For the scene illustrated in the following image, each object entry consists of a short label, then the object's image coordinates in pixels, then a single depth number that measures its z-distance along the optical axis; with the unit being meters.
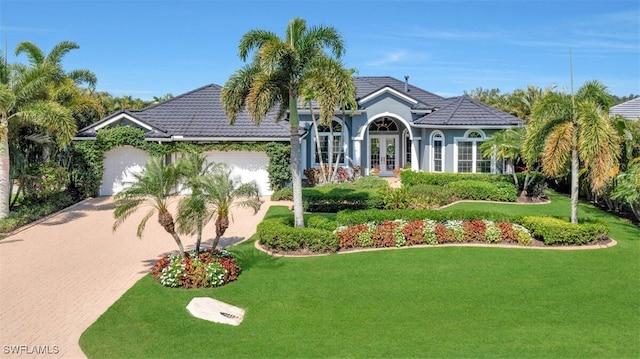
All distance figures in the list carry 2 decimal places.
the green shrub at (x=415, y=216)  15.77
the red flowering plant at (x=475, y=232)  14.99
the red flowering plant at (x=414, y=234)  14.87
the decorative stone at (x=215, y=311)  9.51
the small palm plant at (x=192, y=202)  11.56
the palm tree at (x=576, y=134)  14.21
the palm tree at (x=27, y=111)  18.05
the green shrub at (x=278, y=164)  24.23
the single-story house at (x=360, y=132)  24.61
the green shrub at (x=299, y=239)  14.15
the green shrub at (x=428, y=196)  20.33
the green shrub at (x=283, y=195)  22.95
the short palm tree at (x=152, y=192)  11.45
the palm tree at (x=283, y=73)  14.37
